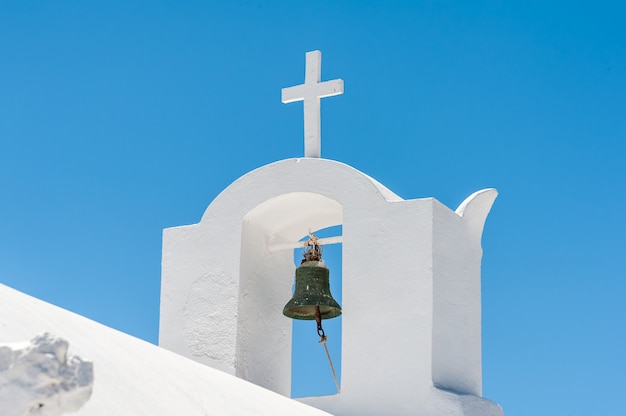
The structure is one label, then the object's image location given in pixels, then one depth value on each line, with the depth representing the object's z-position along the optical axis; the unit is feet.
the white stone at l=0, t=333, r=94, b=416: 12.12
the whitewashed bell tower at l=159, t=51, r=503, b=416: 30.40
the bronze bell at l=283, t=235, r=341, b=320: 32.01
